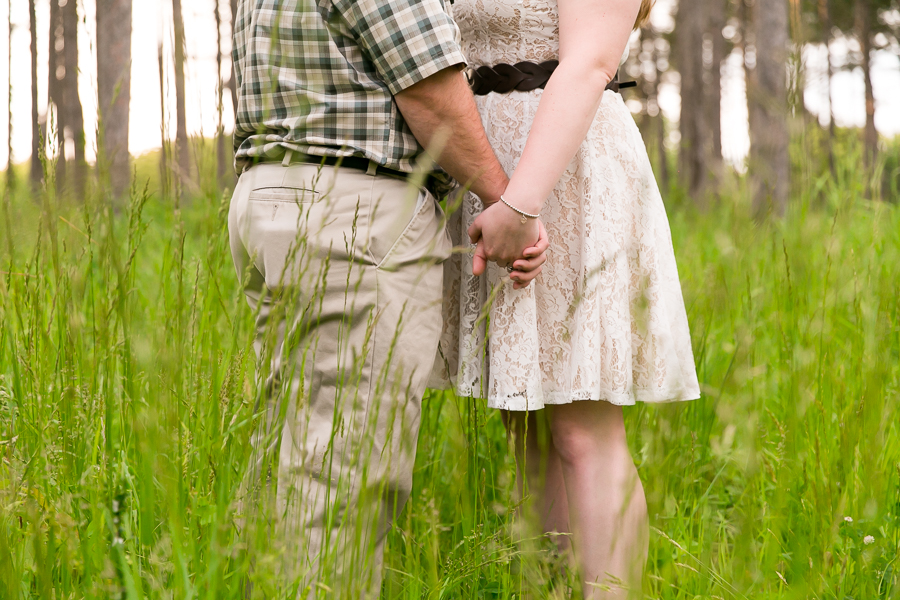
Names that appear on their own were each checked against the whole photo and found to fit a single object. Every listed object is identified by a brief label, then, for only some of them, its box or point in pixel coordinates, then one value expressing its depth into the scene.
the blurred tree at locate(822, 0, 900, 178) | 14.57
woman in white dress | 1.27
